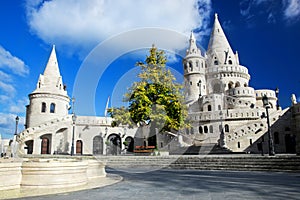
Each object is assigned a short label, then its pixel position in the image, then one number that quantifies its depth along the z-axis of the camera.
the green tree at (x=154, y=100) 21.91
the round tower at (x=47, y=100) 36.06
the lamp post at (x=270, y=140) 14.73
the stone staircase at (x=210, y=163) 11.98
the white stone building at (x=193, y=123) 32.06
